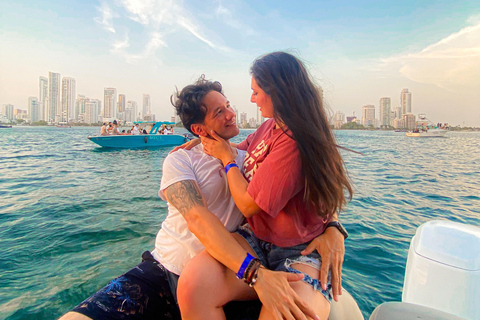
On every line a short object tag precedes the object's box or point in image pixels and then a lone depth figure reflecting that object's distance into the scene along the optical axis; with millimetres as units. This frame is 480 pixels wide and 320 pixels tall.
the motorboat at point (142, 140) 24403
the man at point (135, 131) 27397
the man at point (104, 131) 24883
